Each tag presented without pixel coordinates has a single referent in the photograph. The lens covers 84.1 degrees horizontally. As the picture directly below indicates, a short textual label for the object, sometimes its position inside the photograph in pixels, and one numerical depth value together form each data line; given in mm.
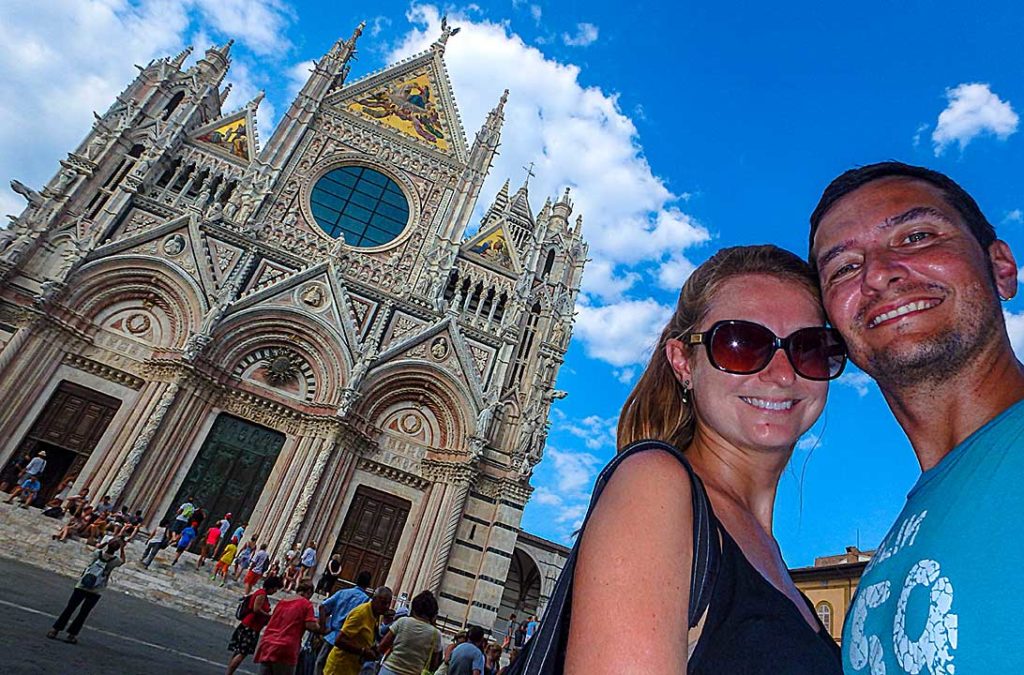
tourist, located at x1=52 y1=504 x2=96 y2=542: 11336
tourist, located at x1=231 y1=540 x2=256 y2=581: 12695
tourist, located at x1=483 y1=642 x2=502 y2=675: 9973
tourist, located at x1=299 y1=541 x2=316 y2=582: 12969
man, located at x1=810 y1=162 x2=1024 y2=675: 910
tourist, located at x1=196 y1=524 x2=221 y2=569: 12555
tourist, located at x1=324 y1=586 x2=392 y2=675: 5453
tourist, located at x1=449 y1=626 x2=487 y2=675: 5988
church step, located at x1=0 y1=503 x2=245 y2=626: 10602
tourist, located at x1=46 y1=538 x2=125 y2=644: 6219
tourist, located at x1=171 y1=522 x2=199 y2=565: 12430
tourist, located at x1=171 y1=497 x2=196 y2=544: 13172
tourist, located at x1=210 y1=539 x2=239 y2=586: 12339
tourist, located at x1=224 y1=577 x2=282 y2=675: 6230
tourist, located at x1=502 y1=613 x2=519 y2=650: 13906
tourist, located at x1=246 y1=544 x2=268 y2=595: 12211
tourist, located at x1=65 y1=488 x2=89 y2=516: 12203
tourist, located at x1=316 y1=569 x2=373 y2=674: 6367
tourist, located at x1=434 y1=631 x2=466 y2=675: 6882
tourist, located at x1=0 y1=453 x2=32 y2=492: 13156
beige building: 18734
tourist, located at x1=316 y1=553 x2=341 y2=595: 12531
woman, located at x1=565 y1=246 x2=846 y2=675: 875
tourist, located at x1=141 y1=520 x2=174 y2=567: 11664
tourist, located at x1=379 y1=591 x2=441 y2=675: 5340
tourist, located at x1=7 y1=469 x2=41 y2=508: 12266
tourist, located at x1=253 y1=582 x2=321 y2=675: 5383
